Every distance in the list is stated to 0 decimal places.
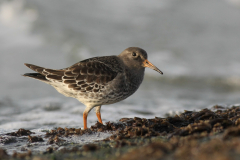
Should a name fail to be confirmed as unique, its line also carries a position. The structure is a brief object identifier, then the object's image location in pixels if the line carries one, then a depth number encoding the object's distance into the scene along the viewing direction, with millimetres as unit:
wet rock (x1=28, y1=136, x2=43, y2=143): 9826
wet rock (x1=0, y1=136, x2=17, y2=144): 9812
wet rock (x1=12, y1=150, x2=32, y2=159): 6772
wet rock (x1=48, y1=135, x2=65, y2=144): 9508
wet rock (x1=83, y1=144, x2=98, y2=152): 6974
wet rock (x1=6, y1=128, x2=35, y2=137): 10687
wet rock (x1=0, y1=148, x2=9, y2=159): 6648
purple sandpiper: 11703
